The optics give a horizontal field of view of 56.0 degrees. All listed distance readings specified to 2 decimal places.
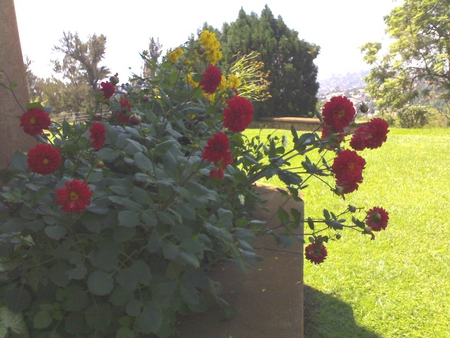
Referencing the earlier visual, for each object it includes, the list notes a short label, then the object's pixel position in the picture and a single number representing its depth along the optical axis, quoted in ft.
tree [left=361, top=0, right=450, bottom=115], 52.60
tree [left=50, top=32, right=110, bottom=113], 54.49
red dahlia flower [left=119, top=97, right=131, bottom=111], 4.91
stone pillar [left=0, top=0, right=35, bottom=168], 6.25
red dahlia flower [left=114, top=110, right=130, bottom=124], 4.93
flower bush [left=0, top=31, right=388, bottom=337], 3.34
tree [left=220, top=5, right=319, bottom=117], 41.06
